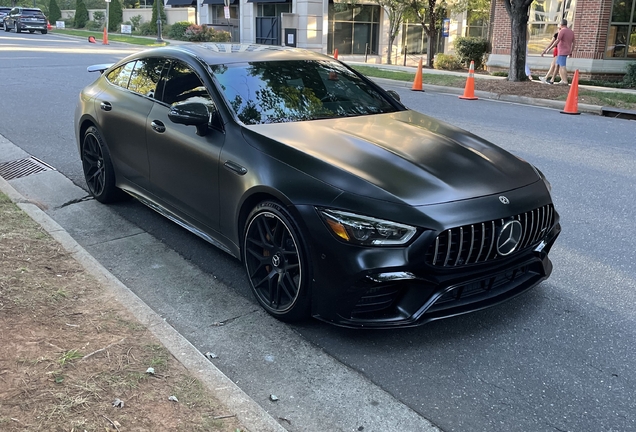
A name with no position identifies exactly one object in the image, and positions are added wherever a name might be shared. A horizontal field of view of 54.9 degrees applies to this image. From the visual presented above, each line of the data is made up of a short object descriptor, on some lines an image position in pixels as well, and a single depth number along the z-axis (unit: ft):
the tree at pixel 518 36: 54.70
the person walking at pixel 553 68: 58.49
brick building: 63.78
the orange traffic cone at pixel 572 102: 43.52
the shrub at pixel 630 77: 60.13
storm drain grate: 23.86
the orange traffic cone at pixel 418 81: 55.41
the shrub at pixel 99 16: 177.58
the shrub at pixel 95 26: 173.74
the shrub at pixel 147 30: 146.44
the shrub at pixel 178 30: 128.16
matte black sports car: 11.15
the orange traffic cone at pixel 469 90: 50.52
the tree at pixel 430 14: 86.90
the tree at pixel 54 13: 200.44
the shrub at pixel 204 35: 116.37
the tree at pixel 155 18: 144.87
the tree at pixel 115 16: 168.35
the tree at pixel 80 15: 184.03
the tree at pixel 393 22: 96.88
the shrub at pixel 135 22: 163.84
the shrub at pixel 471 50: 81.71
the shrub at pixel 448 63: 82.17
